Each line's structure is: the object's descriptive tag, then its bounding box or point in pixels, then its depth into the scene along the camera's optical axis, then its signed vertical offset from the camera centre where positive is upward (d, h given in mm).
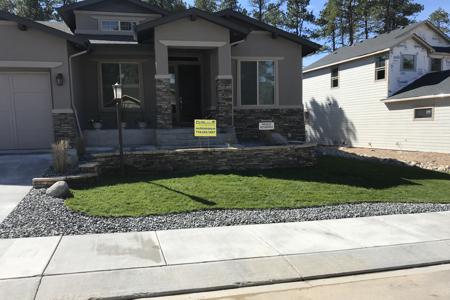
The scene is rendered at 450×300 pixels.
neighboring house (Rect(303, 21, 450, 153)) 18797 +741
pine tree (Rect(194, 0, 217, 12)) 34125 +8850
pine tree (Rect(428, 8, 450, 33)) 39719 +8471
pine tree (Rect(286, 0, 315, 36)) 34788 +8021
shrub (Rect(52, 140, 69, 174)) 9281 -1077
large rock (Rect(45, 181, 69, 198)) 7762 -1502
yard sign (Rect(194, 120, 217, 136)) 10406 -454
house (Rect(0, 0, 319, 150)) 12102 +1251
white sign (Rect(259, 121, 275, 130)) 12018 -507
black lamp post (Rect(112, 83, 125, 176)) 9547 +16
